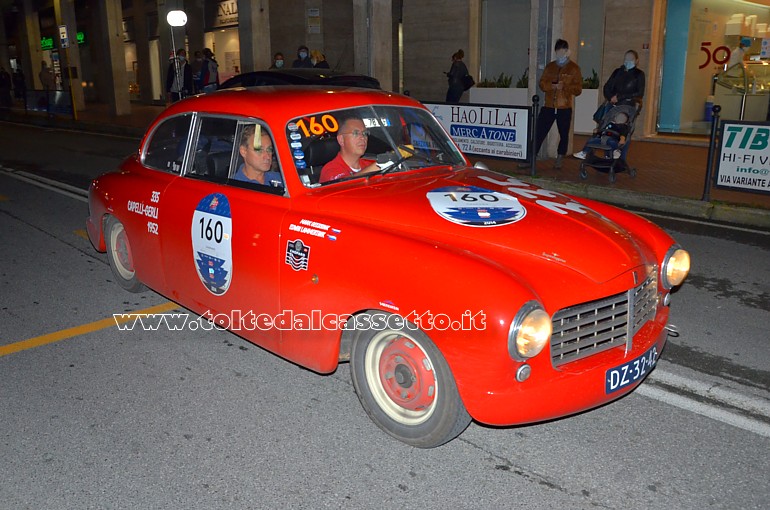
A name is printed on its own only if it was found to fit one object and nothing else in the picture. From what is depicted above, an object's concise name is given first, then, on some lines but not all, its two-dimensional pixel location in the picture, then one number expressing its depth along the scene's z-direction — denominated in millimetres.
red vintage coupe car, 3383
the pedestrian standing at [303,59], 18406
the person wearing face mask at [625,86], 11891
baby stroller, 11133
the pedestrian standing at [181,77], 21750
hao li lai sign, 12000
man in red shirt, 4551
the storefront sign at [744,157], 9113
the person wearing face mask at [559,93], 12516
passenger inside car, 4555
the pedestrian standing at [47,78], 33188
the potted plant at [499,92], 19125
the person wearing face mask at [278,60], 19984
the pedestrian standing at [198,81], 20906
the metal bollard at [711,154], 9328
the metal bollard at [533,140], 11445
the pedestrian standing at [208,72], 20719
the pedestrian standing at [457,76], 18375
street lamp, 21719
